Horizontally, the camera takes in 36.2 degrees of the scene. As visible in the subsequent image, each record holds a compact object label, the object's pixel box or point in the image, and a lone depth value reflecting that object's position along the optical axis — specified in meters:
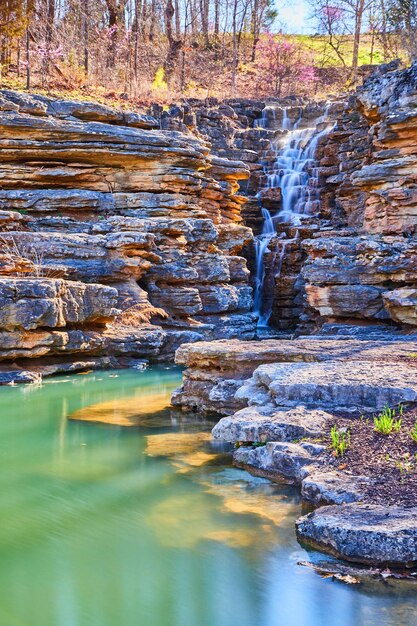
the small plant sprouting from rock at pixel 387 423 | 6.28
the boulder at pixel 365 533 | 4.22
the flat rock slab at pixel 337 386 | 7.12
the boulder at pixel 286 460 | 6.00
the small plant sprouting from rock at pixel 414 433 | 5.95
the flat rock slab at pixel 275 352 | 9.47
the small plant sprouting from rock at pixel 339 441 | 5.96
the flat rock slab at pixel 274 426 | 6.62
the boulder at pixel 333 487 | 5.04
